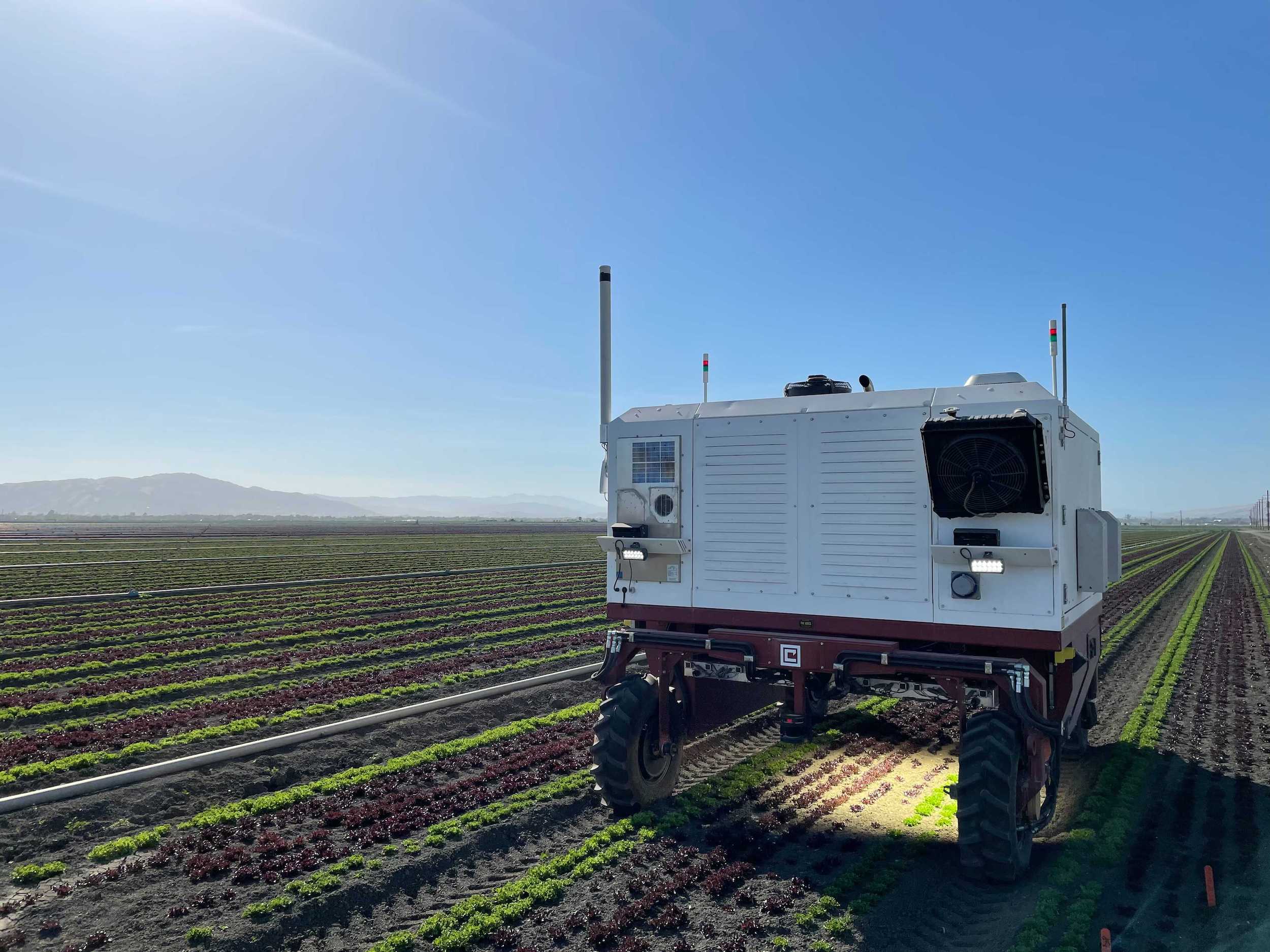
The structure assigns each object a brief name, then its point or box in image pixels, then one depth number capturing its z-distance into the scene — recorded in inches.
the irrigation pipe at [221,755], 381.7
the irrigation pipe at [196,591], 1104.2
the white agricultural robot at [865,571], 291.7
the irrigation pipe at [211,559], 1766.7
